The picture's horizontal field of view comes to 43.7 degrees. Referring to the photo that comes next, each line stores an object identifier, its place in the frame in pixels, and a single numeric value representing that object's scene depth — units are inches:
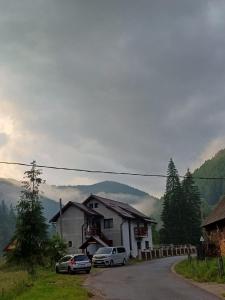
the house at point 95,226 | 1516.0
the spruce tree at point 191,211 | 2109.0
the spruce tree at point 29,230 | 851.1
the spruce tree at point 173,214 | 2102.9
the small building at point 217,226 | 915.5
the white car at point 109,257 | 1103.7
